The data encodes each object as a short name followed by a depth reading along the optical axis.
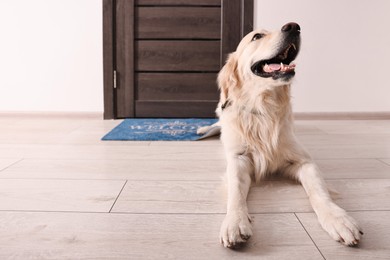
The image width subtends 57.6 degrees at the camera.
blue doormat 2.17
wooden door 2.99
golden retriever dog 1.31
